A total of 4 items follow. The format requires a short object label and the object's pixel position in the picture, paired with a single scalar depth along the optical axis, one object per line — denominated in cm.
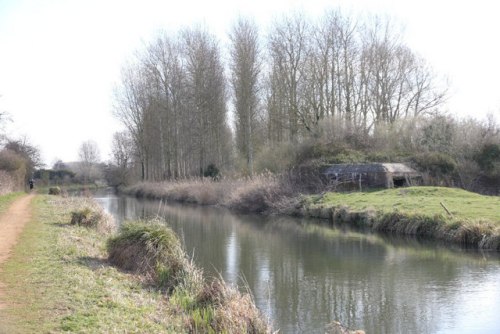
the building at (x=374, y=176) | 3155
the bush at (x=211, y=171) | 4941
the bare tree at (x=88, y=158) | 10706
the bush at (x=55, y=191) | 4430
